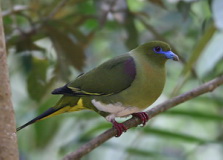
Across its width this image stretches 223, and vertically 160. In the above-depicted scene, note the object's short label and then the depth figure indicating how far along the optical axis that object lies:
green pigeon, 4.87
